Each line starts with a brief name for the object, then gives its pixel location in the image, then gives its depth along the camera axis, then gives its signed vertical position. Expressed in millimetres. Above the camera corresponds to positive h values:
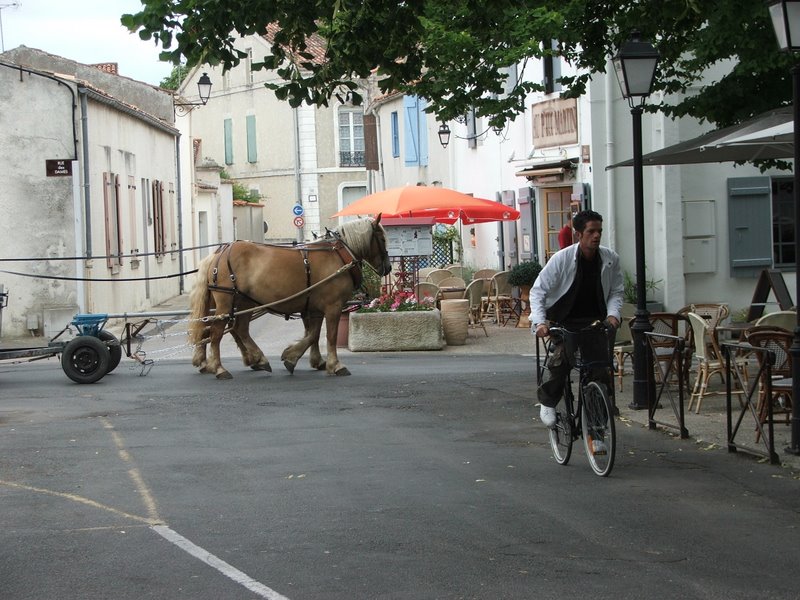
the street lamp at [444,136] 26653 +3268
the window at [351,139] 57250 +6569
